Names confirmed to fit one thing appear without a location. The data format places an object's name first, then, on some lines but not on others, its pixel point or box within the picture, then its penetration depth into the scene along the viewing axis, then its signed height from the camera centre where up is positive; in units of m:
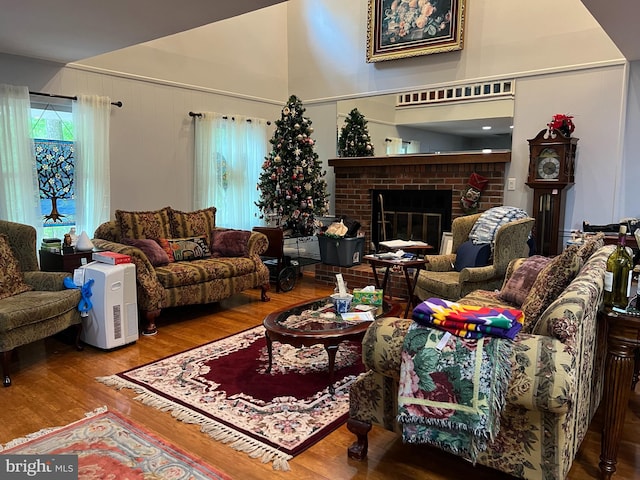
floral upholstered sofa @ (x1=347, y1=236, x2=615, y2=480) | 1.62 -0.68
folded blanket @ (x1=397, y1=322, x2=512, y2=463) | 1.64 -0.70
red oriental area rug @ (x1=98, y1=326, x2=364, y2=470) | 2.41 -1.21
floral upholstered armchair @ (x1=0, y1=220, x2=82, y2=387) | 3.02 -0.75
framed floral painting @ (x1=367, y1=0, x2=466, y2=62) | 5.34 +1.99
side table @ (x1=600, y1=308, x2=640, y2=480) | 1.96 -0.76
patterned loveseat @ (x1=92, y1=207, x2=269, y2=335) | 4.01 -0.61
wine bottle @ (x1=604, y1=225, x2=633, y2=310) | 2.02 -0.35
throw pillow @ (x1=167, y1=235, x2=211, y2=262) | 4.65 -0.55
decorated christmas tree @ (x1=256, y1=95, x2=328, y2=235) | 5.81 +0.25
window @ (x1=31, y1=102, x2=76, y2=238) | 4.64 +0.28
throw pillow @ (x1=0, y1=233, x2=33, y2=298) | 3.42 -0.61
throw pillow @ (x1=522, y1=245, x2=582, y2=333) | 2.20 -0.42
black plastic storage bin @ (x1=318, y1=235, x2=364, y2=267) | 5.68 -0.69
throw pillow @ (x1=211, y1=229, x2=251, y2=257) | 4.92 -0.53
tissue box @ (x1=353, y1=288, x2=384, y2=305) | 3.28 -0.72
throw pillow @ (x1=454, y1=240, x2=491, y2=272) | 4.18 -0.54
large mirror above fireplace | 5.16 +0.89
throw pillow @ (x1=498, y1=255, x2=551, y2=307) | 3.01 -0.56
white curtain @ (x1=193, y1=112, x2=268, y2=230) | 5.84 +0.36
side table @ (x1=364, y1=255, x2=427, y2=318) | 3.98 -0.59
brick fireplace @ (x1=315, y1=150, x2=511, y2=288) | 5.22 +0.18
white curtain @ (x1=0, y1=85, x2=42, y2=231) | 4.25 +0.31
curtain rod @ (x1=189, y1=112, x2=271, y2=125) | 5.76 +0.96
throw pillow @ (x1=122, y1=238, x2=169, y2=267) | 4.28 -0.52
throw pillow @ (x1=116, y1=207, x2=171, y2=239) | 4.50 -0.30
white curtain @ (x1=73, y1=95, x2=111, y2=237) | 4.74 +0.33
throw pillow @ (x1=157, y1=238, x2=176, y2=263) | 4.55 -0.53
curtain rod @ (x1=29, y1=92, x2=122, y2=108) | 4.50 +0.94
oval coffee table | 2.73 -0.81
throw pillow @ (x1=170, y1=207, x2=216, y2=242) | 4.91 -0.32
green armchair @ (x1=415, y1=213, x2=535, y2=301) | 3.92 -0.66
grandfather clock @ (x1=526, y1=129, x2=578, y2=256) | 4.57 +0.15
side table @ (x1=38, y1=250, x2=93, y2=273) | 3.85 -0.57
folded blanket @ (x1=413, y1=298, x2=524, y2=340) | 1.68 -0.46
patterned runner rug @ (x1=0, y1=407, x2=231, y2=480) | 2.11 -1.24
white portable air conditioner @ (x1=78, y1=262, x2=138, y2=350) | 3.53 -0.87
